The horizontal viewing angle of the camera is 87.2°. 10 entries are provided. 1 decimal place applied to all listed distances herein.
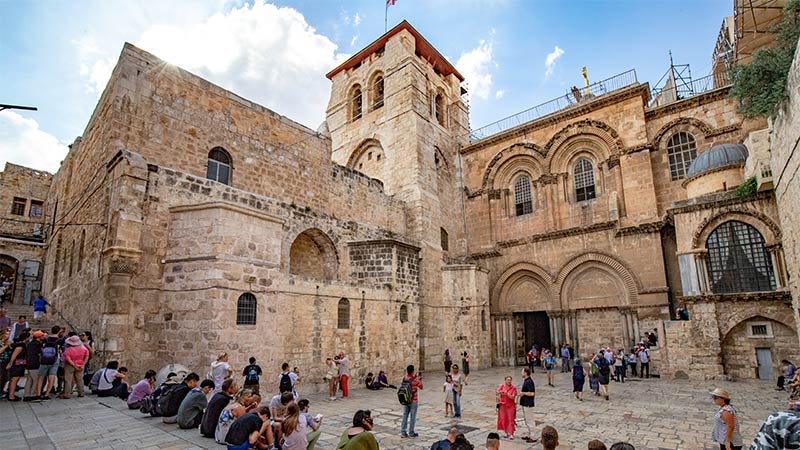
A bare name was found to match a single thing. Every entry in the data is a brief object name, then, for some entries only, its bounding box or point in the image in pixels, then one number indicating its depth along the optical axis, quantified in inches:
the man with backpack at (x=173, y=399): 262.8
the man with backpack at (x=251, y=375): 361.5
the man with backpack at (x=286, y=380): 364.8
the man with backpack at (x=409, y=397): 287.1
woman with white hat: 207.6
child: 349.4
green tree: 478.6
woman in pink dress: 290.4
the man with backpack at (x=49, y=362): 311.7
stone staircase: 547.2
